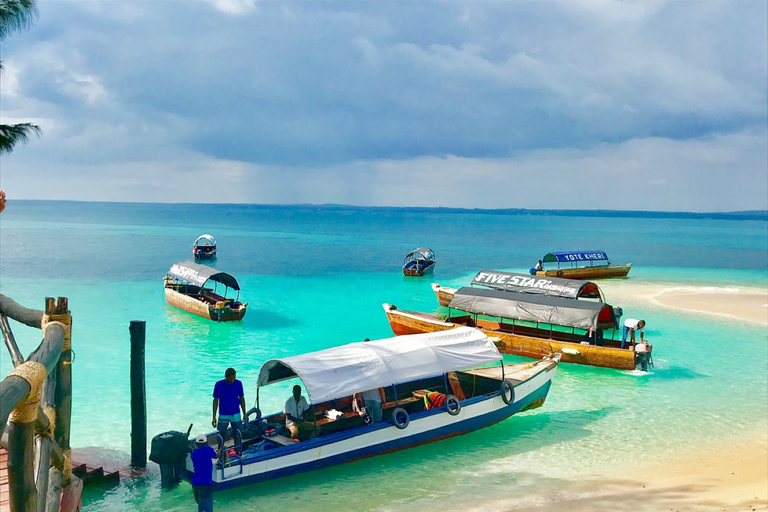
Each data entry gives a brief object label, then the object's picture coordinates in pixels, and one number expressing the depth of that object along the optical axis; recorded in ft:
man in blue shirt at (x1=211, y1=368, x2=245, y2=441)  45.78
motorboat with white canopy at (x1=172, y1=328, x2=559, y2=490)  44.32
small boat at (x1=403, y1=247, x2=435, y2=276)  197.36
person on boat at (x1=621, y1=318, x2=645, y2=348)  79.71
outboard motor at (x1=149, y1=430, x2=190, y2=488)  42.22
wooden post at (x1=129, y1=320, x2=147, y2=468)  47.29
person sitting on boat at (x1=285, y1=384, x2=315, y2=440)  47.01
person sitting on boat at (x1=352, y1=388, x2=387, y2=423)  49.78
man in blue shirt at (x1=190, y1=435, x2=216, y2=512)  39.52
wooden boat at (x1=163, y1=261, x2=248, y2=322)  111.34
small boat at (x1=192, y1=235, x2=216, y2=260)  252.62
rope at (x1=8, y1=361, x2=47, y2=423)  11.73
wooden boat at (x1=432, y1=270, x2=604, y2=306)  100.58
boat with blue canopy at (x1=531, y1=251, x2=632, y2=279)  177.17
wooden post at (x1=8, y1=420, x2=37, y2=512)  12.22
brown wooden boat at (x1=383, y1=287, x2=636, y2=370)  80.84
